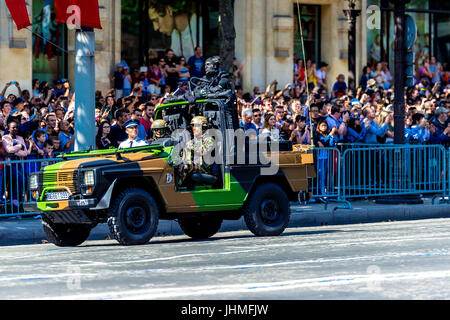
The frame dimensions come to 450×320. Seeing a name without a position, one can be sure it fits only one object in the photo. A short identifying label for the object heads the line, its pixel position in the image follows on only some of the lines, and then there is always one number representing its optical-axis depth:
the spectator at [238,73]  27.66
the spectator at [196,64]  26.62
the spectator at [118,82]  25.70
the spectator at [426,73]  31.69
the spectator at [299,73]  29.12
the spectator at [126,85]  25.77
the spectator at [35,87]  24.11
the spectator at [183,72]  26.35
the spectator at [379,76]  30.25
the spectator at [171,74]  26.28
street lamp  28.03
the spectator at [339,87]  28.22
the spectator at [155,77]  25.56
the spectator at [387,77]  30.55
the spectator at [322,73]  30.01
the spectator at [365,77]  29.97
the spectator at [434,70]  31.72
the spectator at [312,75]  28.76
